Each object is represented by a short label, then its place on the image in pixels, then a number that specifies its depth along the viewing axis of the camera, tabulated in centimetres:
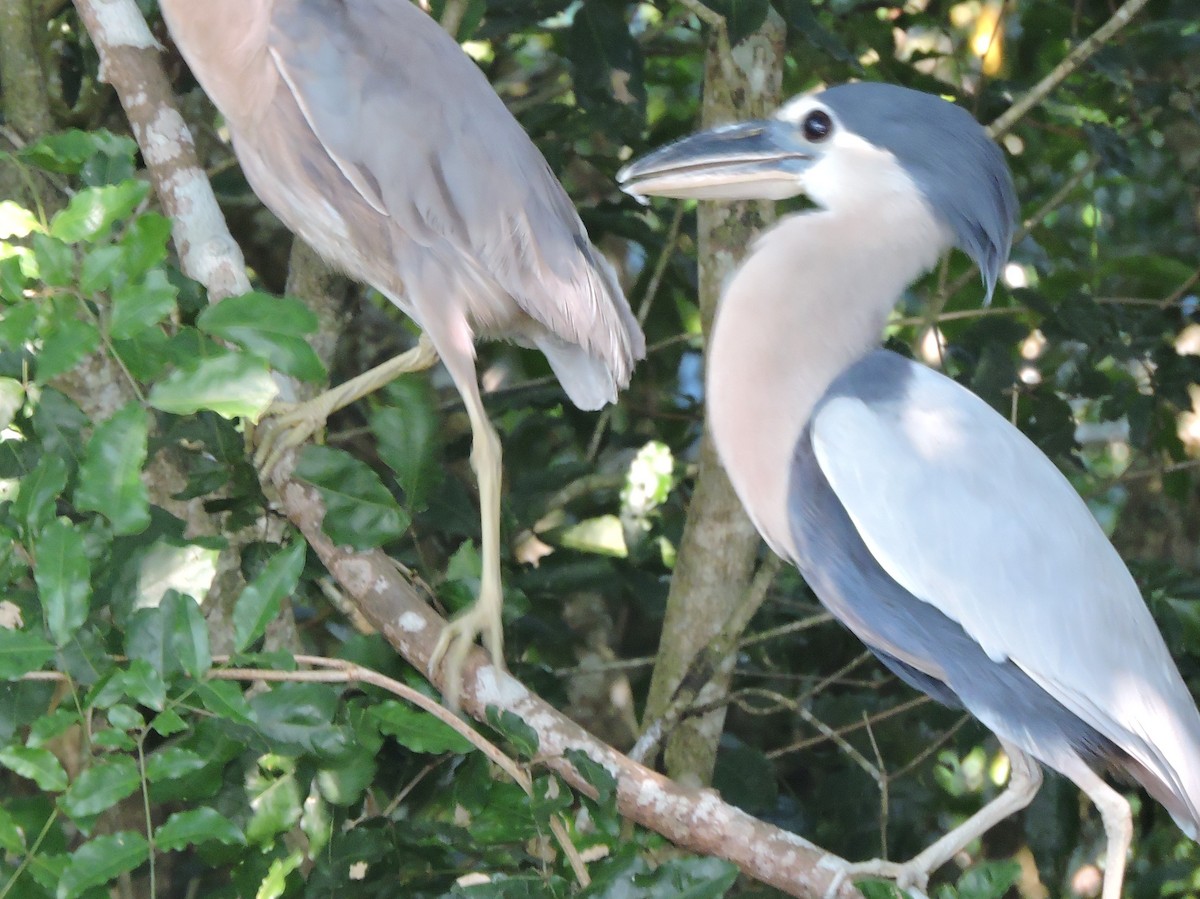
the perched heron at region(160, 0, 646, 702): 735
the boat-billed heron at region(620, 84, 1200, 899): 728
